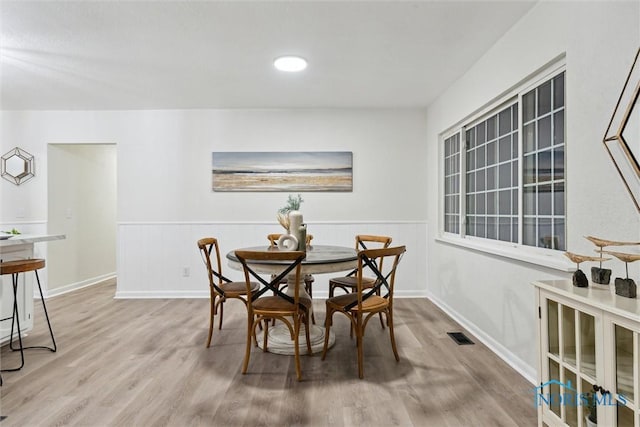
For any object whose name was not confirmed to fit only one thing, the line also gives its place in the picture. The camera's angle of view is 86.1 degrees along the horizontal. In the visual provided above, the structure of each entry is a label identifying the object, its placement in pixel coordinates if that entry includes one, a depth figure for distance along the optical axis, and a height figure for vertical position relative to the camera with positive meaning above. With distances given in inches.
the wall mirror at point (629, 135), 59.2 +14.0
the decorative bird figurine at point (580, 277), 58.4 -10.9
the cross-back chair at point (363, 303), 90.4 -25.1
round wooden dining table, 93.7 -14.7
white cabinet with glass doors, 46.8 -21.9
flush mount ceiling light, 118.5 +54.1
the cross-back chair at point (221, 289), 111.5 -24.5
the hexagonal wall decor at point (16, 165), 179.0 +27.5
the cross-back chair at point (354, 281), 119.7 -23.7
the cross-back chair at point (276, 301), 87.0 -24.0
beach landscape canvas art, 178.4 +23.5
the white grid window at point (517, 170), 86.1 +13.7
